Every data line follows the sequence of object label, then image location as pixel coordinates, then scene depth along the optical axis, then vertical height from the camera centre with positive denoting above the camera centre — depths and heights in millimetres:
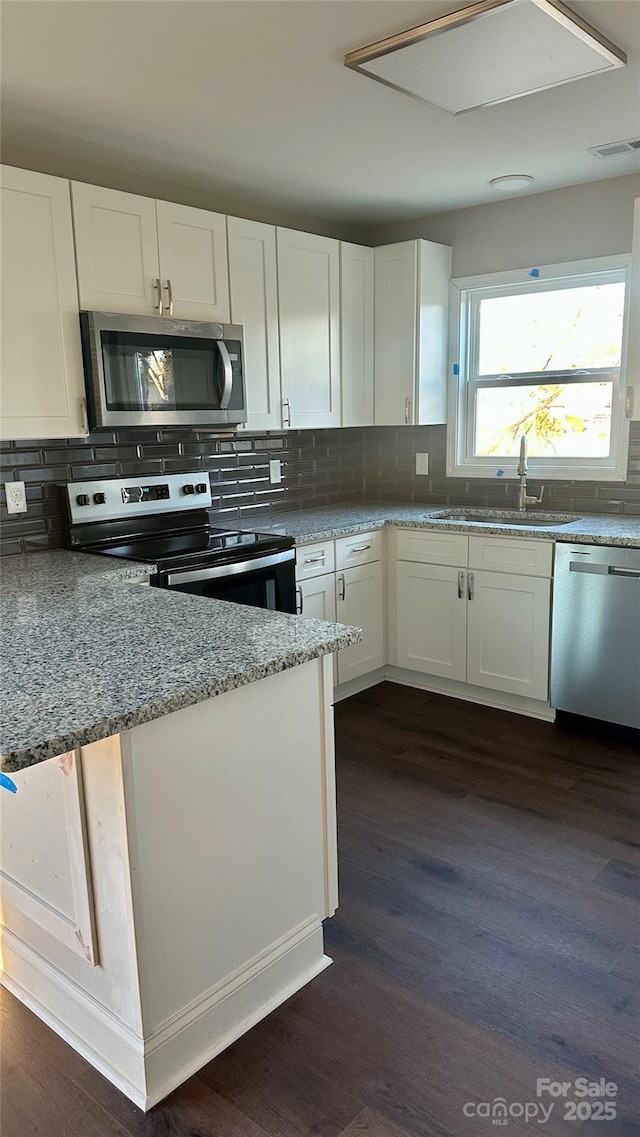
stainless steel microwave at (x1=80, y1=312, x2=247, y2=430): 2768 +203
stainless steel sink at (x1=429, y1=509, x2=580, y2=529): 3775 -506
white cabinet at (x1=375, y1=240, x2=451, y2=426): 3979 +465
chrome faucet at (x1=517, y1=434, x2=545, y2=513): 3838 -364
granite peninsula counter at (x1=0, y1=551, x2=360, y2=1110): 1521 -874
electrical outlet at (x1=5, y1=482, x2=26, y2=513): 2914 -258
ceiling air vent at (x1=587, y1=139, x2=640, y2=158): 3018 +1045
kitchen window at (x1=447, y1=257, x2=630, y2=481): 3736 +227
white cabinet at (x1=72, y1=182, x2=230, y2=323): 2748 +637
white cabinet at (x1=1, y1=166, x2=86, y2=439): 2539 +390
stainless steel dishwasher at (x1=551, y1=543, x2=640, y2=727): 3170 -909
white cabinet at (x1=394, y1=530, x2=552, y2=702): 3477 -934
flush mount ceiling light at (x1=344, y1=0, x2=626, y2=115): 1929 +979
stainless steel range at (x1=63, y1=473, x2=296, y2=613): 2900 -477
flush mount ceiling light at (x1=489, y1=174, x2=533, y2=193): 3451 +1056
